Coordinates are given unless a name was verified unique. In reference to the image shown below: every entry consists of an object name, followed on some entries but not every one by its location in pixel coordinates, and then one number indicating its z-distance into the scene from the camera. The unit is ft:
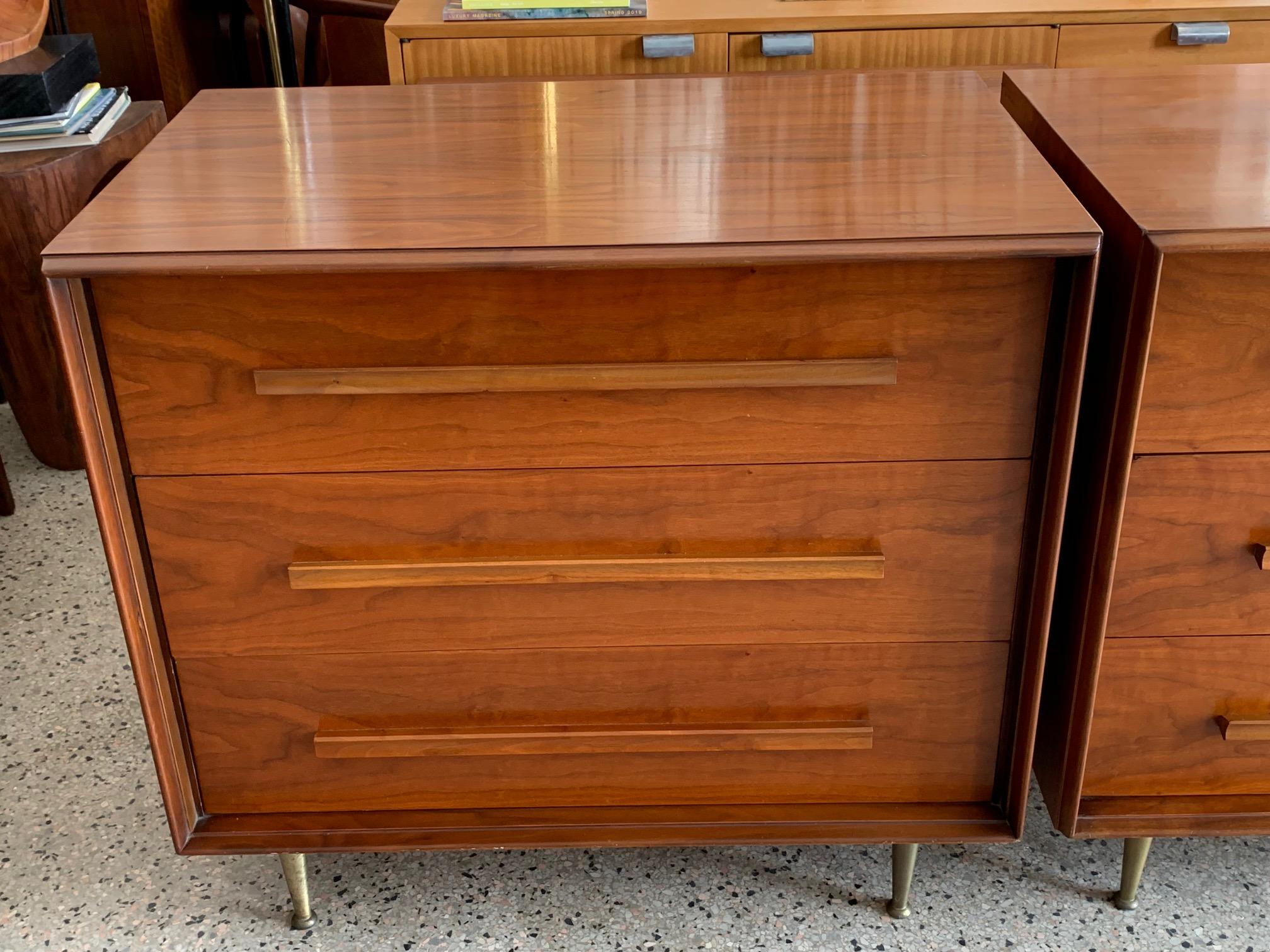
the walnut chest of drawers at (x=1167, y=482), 3.32
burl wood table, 6.54
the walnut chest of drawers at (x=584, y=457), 3.32
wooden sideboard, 6.72
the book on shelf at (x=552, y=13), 6.75
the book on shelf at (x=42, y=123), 6.65
